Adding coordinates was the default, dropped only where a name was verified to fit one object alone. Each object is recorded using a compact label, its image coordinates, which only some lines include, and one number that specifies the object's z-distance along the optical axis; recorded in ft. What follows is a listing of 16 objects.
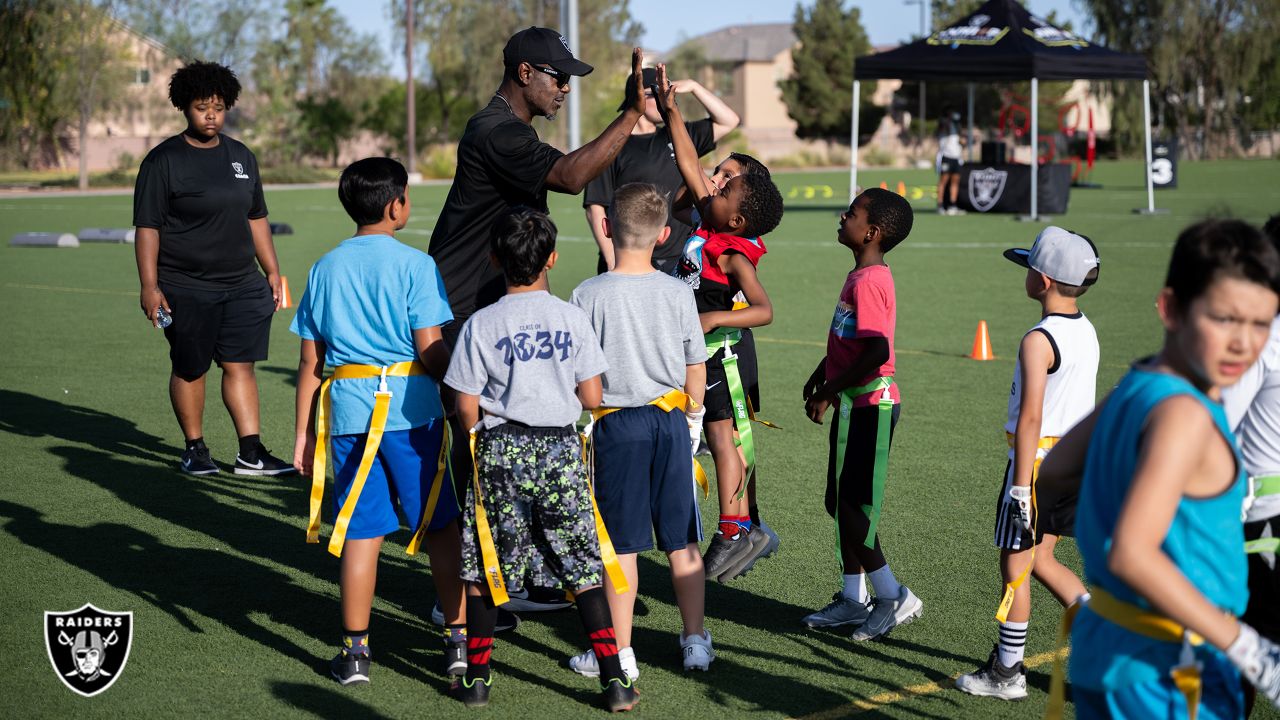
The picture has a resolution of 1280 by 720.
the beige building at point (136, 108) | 202.08
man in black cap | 15.67
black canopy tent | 79.71
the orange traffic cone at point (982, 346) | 36.17
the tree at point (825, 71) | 262.06
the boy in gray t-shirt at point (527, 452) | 13.82
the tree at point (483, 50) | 224.33
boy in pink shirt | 16.08
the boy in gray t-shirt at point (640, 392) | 14.57
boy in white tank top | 13.42
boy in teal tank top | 7.57
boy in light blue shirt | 14.67
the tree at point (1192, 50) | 187.11
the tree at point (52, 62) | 156.76
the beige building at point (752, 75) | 335.88
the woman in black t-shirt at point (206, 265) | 25.31
